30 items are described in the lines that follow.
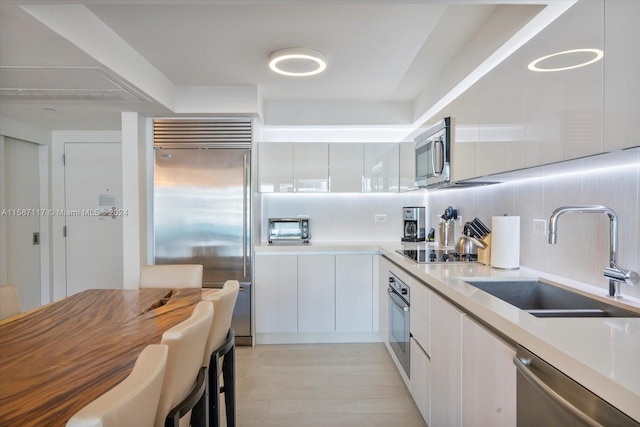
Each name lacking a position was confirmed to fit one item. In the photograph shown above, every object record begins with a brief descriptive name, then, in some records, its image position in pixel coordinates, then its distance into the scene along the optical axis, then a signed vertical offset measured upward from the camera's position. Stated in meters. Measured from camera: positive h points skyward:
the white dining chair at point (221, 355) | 1.49 -0.70
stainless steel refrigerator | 3.23 +0.00
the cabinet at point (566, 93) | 1.08 +0.43
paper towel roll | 1.86 -0.18
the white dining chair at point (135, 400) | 0.59 -0.38
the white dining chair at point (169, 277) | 2.34 -0.48
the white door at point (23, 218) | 3.41 -0.08
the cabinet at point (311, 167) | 3.55 +0.46
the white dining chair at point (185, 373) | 0.99 -0.53
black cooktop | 2.30 -0.35
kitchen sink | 1.37 -0.41
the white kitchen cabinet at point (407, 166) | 3.07 +0.44
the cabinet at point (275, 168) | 3.55 +0.46
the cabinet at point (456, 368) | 1.16 -0.70
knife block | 2.08 -0.28
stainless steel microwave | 2.29 +0.42
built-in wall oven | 2.31 -0.84
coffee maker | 3.61 -0.16
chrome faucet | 1.27 -0.15
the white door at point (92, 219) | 3.84 -0.11
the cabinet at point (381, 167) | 3.57 +0.47
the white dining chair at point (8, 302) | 1.72 -0.49
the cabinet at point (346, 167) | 3.58 +0.47
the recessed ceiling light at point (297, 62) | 2.33 +1.11
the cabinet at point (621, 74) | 0.95 +0.41
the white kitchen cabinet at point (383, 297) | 2.96 -0.83
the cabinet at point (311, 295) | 3.27 -0.86
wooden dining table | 0.87 -0.52
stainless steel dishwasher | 0.73 -0.48
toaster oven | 3.56 -0.22
